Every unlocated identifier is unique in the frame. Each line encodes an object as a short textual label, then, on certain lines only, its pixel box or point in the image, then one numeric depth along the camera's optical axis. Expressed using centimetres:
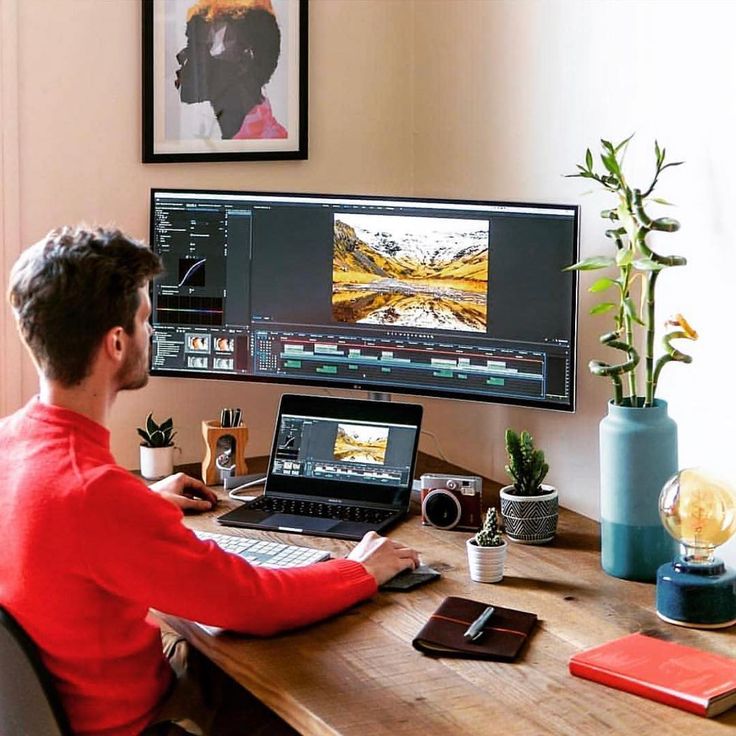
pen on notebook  164
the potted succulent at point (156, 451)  248
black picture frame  258
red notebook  143
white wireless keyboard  194
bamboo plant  189
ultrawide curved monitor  223
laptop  224
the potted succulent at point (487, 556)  188
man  151
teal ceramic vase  186
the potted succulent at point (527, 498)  207
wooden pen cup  247
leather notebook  160
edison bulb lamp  169
